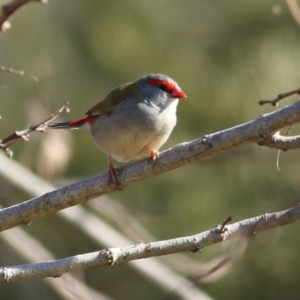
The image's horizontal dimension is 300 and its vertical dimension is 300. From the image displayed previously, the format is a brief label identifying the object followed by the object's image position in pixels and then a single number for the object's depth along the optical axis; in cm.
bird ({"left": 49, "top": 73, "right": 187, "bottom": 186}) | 723
